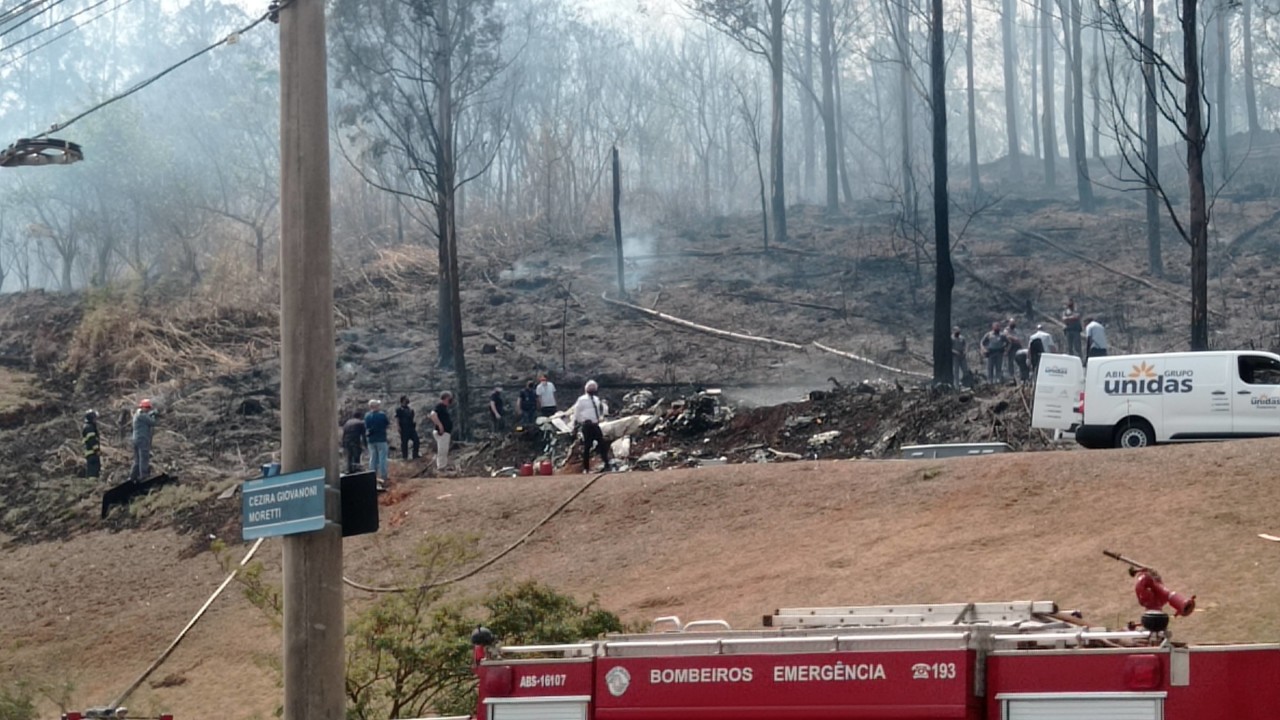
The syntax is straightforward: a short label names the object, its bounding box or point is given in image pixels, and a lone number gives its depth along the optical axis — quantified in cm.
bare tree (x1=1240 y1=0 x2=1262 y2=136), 8062
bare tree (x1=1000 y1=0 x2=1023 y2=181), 8119
